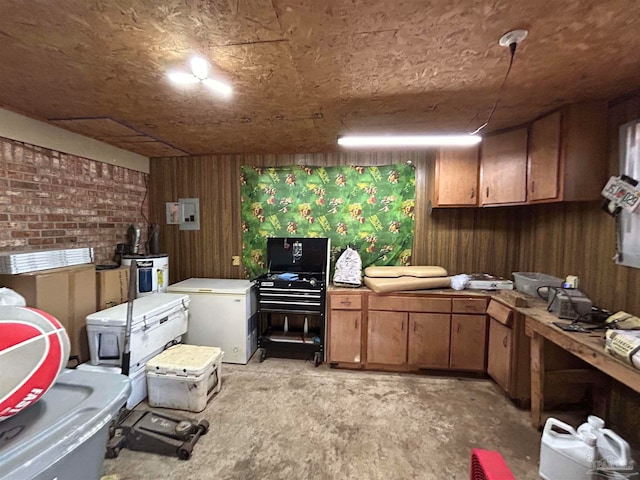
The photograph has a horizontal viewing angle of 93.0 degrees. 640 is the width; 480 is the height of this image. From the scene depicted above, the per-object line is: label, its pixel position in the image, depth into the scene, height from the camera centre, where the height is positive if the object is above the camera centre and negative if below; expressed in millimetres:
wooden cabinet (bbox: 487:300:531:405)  2547 -1034
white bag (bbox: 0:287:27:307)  1729 -419
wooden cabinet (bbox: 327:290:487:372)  3041 -1010
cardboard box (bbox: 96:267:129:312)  2697 -543
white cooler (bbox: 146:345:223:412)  2477 -1250
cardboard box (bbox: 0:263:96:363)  2137 -506
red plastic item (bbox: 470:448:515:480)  885 -704
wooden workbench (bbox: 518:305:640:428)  1556 -687
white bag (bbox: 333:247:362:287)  3395 -429
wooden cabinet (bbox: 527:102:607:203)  2229 +636
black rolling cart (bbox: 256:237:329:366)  3277 -726
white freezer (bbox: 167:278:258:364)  3311 -979
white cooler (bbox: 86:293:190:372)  2410 -865
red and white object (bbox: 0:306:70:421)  862 -397
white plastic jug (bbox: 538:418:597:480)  1691 -1258
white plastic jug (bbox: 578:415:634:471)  1601 -1157
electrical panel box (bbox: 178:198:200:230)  3969 +215
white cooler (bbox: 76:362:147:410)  2391 -1304
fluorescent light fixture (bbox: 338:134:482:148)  2369 +762
